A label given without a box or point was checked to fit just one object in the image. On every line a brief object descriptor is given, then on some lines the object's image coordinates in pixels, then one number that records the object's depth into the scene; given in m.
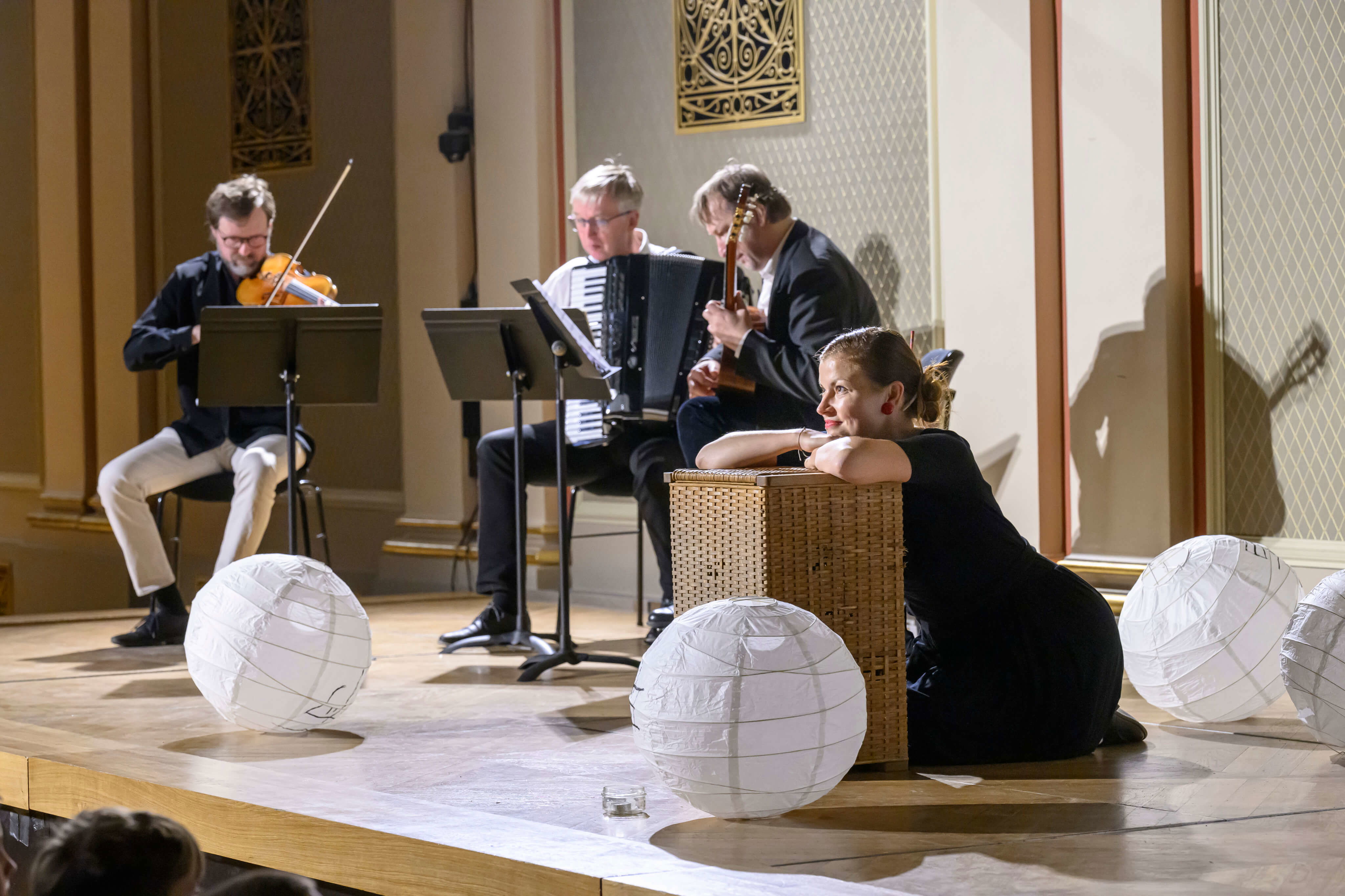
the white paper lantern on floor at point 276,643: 5.90
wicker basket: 5.37
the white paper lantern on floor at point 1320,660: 5.22
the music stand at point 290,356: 8.37
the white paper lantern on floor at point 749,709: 4.41
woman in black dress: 5.52
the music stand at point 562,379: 7.61
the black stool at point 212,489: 9.87
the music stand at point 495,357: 7.91
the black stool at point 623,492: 9.66
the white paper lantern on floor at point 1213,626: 5.81
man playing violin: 9.34
